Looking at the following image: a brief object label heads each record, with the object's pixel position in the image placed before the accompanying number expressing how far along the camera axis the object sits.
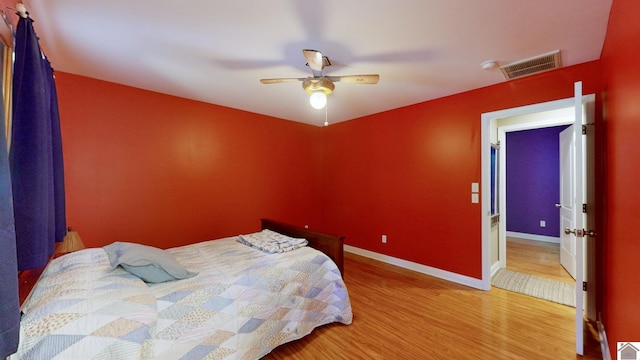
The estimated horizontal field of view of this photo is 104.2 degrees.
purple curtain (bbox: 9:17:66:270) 1.28
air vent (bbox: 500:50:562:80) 2.25
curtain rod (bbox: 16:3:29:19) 1.34
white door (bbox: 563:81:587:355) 1.85
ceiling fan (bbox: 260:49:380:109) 2.09
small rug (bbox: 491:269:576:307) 2.75
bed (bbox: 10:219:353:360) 1.08
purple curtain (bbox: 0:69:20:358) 0.77
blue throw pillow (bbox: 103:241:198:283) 1.63
